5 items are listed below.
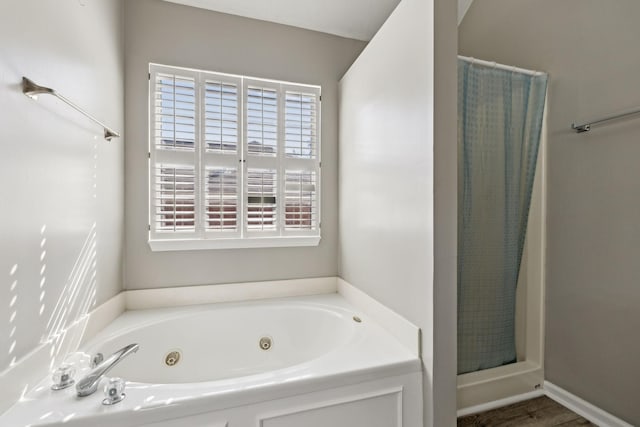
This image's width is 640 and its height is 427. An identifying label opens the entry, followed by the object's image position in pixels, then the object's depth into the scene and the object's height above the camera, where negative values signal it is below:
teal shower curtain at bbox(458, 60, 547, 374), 1.73 +0.08
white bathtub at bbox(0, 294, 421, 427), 0.99 -0.69
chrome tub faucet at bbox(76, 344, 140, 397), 1.01 -0.59
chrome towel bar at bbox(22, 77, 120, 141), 1.04 +0.44
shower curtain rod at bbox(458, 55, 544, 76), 1.69 +0.90
